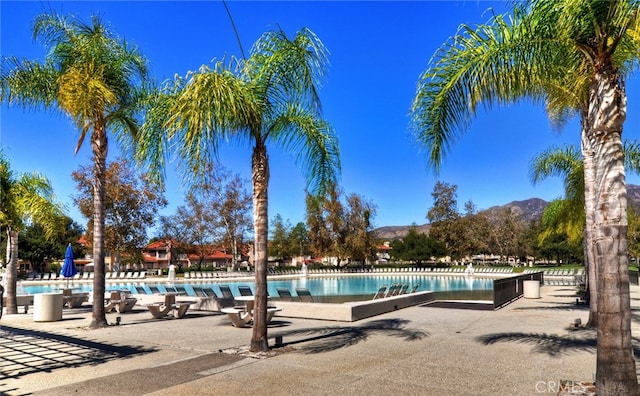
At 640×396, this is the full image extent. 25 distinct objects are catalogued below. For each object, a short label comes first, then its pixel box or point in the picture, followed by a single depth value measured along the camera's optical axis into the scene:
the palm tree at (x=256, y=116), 7.09
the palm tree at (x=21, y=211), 14.08
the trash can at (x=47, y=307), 13.23
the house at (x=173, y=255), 63.44
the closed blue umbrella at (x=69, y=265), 20.50
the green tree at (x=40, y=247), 62.12
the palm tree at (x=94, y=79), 11.88
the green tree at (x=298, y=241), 86.56
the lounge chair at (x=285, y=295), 16.58
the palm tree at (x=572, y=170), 16.27
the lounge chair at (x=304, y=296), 15.77
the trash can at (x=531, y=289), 19.11
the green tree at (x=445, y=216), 71.31
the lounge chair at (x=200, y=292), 17.83
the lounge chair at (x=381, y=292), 16.77
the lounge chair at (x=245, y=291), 17.51
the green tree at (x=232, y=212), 55.84
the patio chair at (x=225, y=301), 16.19
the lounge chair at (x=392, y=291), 16.98
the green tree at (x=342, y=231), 63.44
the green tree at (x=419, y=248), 72.06
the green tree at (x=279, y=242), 95.09
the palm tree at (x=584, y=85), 5.14
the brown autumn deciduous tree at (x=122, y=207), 45.09
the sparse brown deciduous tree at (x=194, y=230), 56.66
